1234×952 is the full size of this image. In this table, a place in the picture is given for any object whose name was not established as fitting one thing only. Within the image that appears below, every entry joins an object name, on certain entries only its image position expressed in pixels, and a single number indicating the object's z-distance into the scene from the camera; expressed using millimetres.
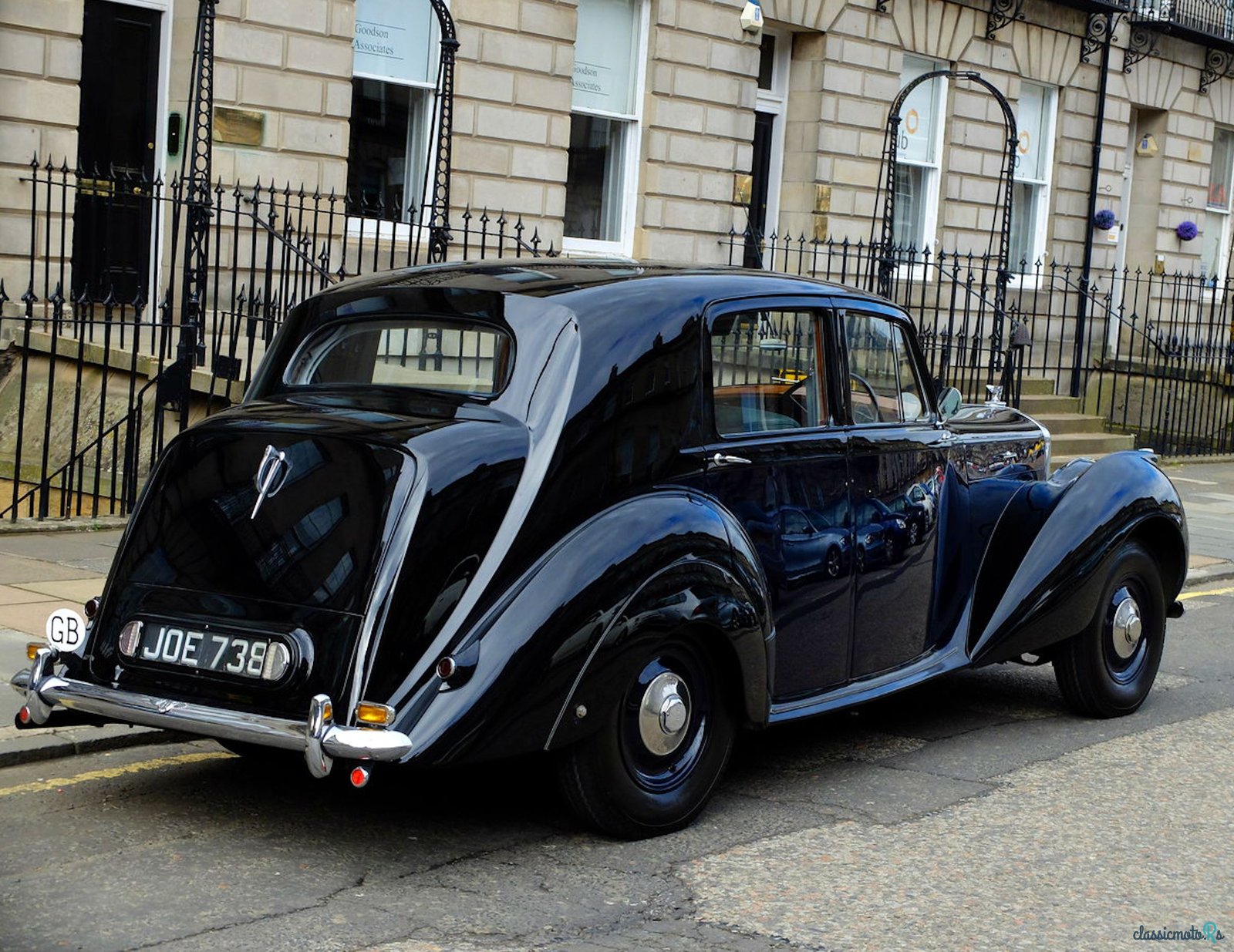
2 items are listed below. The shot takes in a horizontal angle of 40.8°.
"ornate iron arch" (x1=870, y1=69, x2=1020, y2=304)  16812
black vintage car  4773
